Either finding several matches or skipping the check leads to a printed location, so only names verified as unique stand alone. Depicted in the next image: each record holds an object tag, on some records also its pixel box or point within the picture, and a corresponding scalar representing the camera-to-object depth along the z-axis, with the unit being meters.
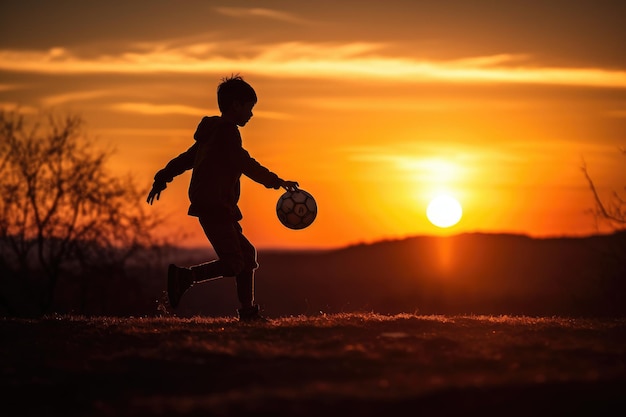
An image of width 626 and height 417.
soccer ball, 13.16
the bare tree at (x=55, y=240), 34.75
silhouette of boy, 12.38
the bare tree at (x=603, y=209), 26.68
